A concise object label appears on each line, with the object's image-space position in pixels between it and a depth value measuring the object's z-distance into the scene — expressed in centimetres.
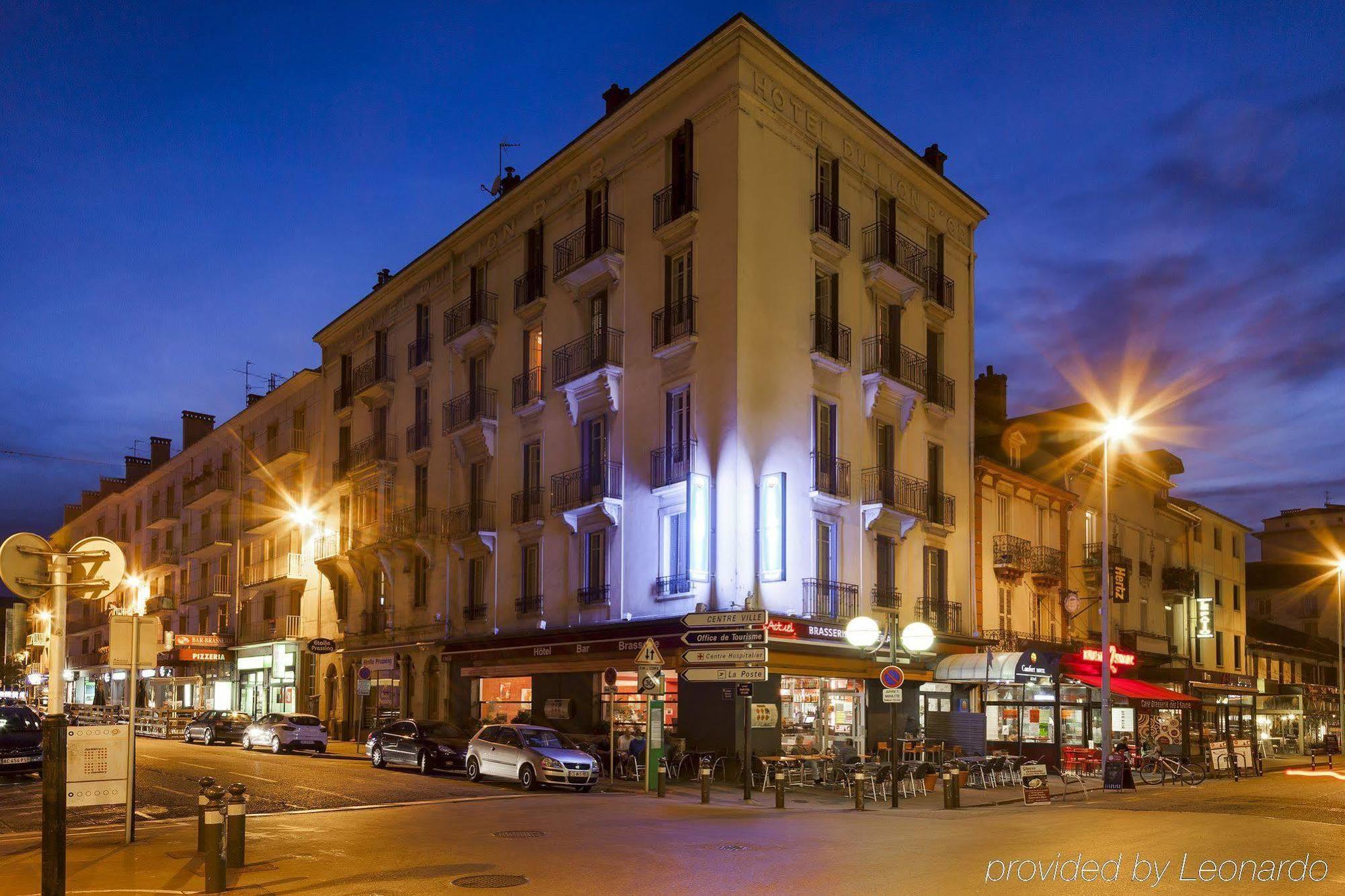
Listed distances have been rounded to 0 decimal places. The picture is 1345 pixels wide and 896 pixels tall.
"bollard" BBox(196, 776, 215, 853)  1241
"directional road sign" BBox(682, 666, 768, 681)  2188
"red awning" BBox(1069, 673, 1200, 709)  3388
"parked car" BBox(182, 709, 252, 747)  4003
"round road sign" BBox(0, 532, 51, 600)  978
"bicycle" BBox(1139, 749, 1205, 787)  3058
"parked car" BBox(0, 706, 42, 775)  2378
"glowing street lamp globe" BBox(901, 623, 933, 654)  2369
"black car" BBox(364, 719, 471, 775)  2819
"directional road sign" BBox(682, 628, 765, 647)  2198
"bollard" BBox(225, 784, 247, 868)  1268
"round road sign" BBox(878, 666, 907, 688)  2153
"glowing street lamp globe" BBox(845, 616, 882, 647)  2389
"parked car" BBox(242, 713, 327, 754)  3488
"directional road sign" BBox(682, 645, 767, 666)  2194
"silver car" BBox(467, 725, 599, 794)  2355
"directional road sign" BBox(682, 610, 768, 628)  2188
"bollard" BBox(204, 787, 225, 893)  1136
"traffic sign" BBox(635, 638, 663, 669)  2316
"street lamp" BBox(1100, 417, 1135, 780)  2692
